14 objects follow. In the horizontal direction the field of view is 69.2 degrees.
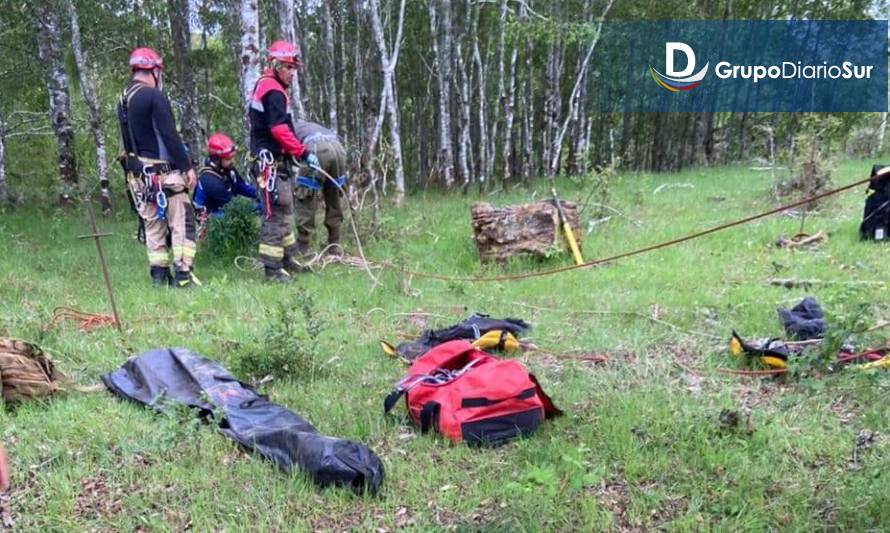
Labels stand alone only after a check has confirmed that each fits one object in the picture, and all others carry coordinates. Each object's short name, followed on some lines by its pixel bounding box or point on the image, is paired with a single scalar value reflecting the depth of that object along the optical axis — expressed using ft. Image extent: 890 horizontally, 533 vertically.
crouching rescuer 24.52
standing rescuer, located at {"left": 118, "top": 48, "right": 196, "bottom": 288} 18.70
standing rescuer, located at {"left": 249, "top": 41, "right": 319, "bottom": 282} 19.48
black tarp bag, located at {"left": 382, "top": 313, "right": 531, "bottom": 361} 13.92
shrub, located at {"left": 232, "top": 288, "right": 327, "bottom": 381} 12.63
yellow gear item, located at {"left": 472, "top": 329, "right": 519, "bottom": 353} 13.87
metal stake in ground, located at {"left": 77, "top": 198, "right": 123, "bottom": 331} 14.44
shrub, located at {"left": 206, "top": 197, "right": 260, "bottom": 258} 22.97
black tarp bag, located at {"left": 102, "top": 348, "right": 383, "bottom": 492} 8.73
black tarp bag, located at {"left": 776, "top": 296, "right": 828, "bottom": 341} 13.43
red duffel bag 10.08
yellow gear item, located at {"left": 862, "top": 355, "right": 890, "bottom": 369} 11.03
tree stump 22.25
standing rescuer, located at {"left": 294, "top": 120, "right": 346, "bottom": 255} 21.95
